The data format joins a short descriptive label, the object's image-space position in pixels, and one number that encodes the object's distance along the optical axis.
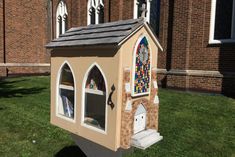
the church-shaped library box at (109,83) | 1.51
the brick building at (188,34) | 9.45
